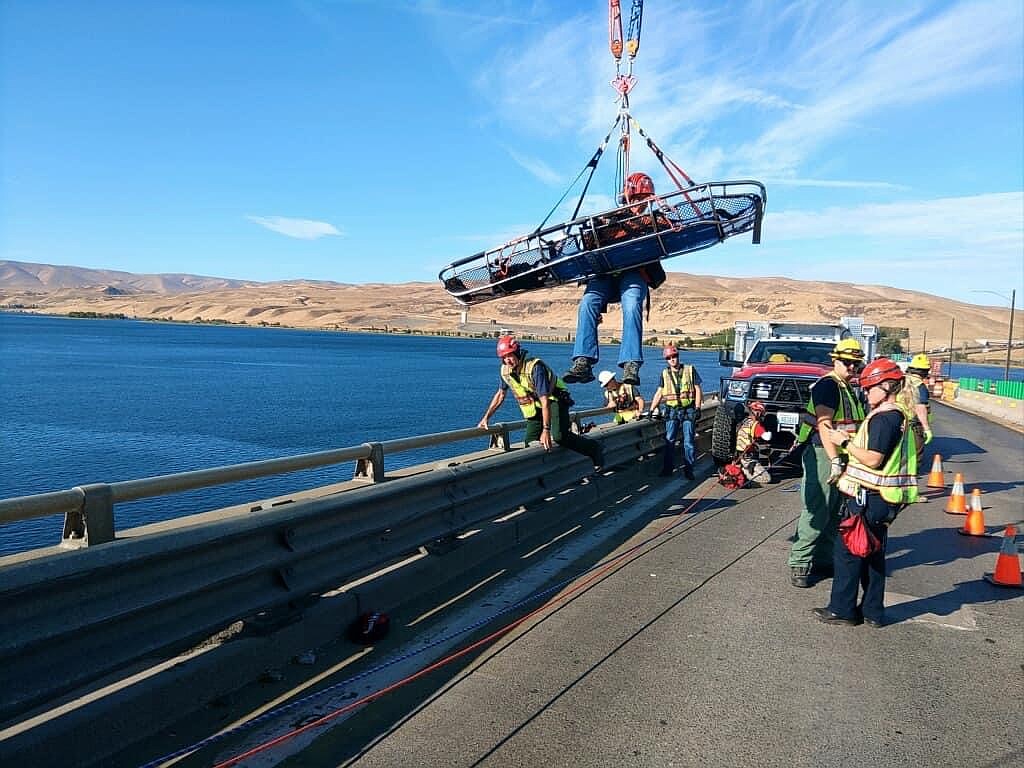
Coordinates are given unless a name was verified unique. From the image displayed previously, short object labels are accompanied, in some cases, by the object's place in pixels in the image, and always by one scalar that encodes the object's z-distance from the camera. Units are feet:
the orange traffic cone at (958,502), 32.58
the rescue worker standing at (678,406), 38.58
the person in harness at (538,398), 26.68
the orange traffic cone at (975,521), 28.30
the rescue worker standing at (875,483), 18.12
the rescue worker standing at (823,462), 20.66
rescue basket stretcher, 31.30
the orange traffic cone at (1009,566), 21.67
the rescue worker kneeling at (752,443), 37.35
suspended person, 31.99
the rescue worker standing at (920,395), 39.63
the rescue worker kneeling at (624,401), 39.54
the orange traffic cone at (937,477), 39.52
